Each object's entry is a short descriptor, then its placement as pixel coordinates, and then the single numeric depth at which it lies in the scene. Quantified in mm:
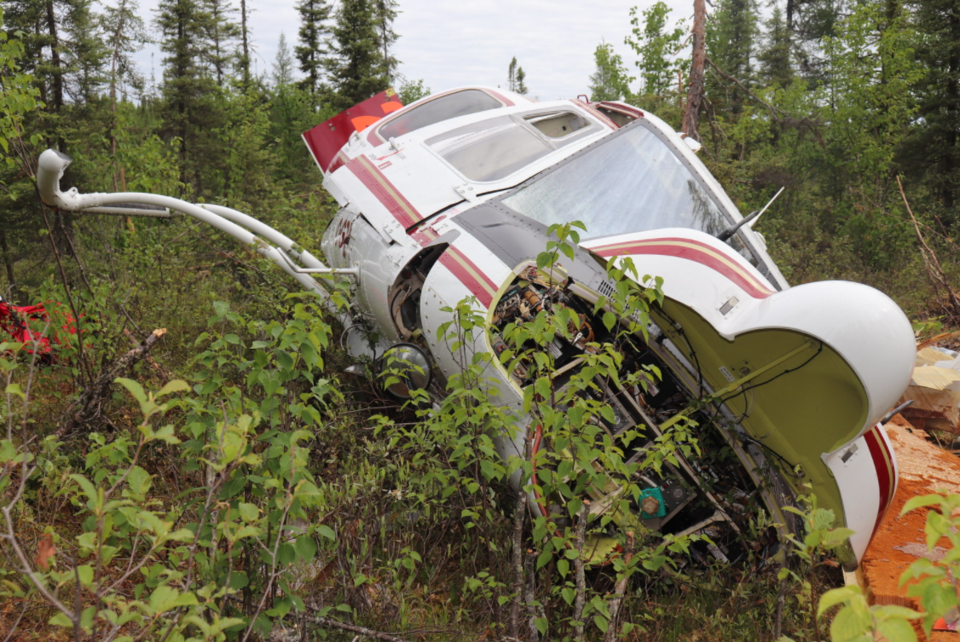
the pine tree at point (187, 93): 21672
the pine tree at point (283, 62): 55750
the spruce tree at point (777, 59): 35438
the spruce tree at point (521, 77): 49812
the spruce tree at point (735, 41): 35938
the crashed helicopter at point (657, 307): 3684
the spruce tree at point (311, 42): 30359
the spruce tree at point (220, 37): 28594
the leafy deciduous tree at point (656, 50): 18016
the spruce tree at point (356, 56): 24438
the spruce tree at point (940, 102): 15742
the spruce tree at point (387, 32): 28797
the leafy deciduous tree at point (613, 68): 23281
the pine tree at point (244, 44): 31455
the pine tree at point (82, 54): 13422
